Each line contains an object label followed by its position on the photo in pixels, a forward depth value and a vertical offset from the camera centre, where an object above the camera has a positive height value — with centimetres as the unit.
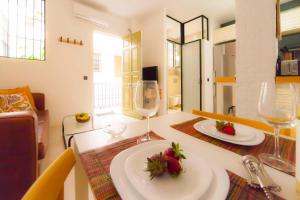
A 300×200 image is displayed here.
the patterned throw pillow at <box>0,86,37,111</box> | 197 +14
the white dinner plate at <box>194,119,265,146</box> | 51 -15
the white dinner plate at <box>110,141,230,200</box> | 26 -18
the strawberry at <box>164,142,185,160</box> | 34 -14
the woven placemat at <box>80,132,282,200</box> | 28 -19
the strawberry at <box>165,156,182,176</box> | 32 -16
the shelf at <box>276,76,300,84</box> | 105 +17
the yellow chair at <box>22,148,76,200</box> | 25 -18
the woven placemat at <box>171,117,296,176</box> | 46 -17
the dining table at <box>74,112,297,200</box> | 34 -18
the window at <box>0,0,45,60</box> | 232 +131
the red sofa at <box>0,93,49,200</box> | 79 -32
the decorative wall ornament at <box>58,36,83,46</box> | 276 +127
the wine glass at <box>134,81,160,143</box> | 59 +0
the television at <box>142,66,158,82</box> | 336 +69
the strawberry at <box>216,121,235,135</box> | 57 -12
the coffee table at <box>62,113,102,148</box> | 166 -37
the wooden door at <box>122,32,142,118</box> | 342 +89
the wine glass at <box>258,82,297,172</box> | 40 -5
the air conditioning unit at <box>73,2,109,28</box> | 284 +191
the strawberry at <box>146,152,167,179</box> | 31 -16
